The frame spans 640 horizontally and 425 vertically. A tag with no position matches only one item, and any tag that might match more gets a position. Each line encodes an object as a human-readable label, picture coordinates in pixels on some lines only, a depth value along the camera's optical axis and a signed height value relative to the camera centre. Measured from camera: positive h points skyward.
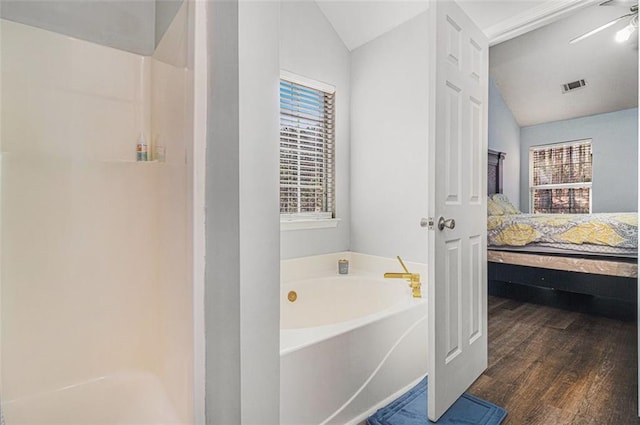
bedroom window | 5.22 +0.56
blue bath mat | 1.51 -0.95
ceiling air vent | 4.54 +1.75
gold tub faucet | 2.12 -0.44
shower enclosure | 1.28 -0.01
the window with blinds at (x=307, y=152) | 2.53 +0.48
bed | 2.74 -0.42
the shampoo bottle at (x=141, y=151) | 1.52 +0.28
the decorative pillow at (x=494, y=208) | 4.19 +0.05
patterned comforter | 2.79 -0.17
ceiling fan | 2.87 +1.66
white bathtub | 1.31 -0.69
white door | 1.51 +0.05
